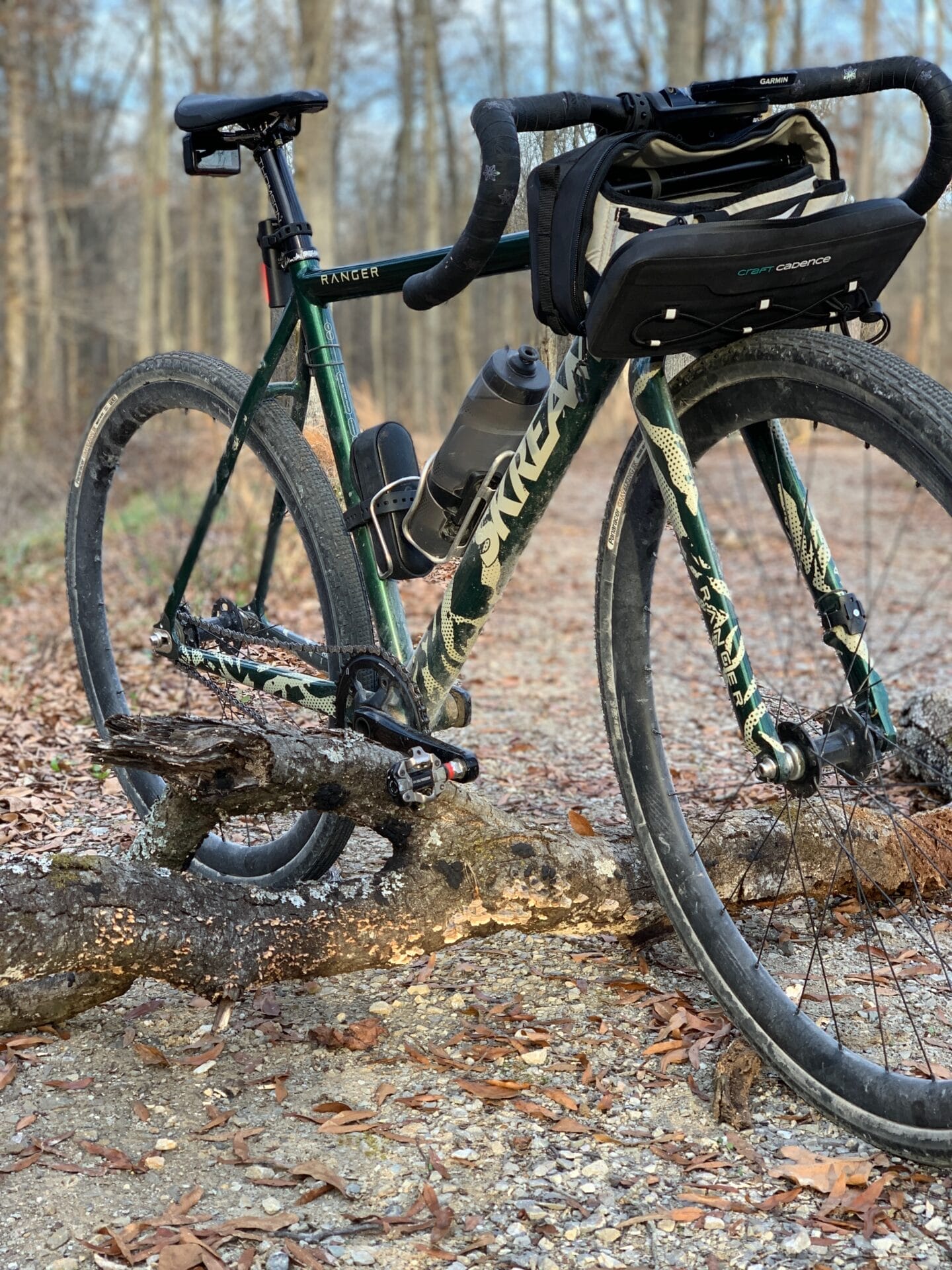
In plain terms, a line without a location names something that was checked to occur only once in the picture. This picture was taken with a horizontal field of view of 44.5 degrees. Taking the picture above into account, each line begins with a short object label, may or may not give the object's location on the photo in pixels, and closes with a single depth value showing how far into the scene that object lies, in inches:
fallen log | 81.5
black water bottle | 92.1
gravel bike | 67.7
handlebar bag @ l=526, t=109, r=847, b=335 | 66.4
